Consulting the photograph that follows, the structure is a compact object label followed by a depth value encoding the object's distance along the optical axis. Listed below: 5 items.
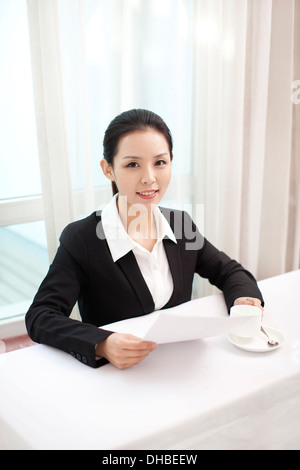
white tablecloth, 0.81
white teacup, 1.09
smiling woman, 1.23
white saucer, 1.06
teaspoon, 1.08
